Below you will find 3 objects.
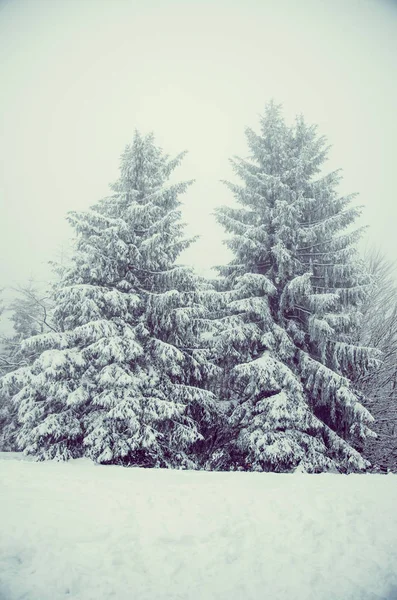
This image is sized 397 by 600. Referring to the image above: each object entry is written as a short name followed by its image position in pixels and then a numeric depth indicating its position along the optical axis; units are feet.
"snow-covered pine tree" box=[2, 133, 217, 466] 29.22
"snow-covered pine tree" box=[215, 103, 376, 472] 30.19
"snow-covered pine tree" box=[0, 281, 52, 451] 51.60
